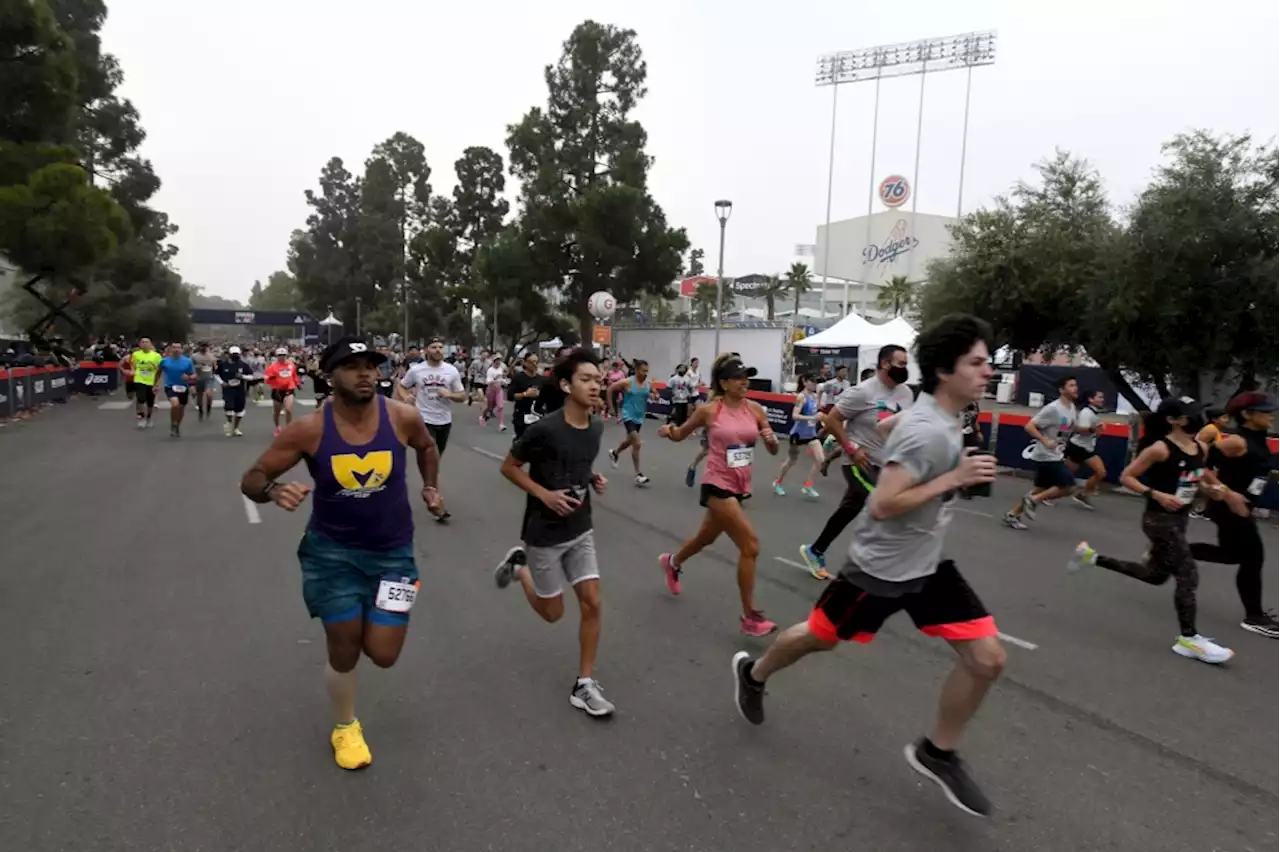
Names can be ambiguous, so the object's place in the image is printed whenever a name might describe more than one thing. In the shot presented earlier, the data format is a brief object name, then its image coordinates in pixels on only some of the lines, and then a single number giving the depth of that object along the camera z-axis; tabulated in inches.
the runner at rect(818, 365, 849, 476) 641.0
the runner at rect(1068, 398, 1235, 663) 199.8
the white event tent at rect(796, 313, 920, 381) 885.8
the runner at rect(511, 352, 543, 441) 369.7
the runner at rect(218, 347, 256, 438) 601.6
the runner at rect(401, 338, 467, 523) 351.6
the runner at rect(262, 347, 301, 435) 566.9
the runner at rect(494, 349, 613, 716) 157.8
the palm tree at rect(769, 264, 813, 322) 3262.8
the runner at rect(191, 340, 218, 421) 693.8
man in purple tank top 127.5
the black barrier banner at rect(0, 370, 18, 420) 685.3
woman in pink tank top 201.5
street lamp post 956.1
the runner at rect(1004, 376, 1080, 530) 372.8
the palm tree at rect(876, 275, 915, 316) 2532.0
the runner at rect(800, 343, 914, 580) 243.6
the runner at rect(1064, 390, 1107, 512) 391.9
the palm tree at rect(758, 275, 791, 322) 3091.3
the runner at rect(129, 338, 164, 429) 620.1
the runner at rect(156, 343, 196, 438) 585.3
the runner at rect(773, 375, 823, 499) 429.4
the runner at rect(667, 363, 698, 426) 767.7
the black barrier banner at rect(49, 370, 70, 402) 850.1
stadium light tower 2380.7
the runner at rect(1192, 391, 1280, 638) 213.2
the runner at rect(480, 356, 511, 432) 767.1
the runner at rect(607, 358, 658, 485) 474.0
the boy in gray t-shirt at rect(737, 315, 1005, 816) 118.0
